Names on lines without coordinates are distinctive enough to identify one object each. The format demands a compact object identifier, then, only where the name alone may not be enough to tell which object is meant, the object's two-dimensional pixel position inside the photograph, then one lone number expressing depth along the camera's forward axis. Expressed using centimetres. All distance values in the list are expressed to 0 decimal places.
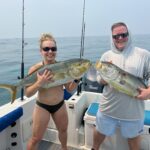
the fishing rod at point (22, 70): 217
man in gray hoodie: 161
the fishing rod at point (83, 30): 303
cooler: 198
